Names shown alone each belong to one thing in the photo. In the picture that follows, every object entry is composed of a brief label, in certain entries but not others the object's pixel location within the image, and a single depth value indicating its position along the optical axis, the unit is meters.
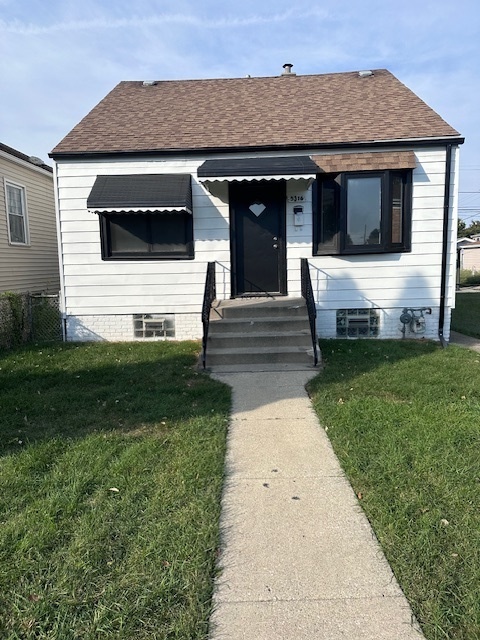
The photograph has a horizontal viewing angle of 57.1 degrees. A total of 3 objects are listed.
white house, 7.58
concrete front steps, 6.42
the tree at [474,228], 66.69
